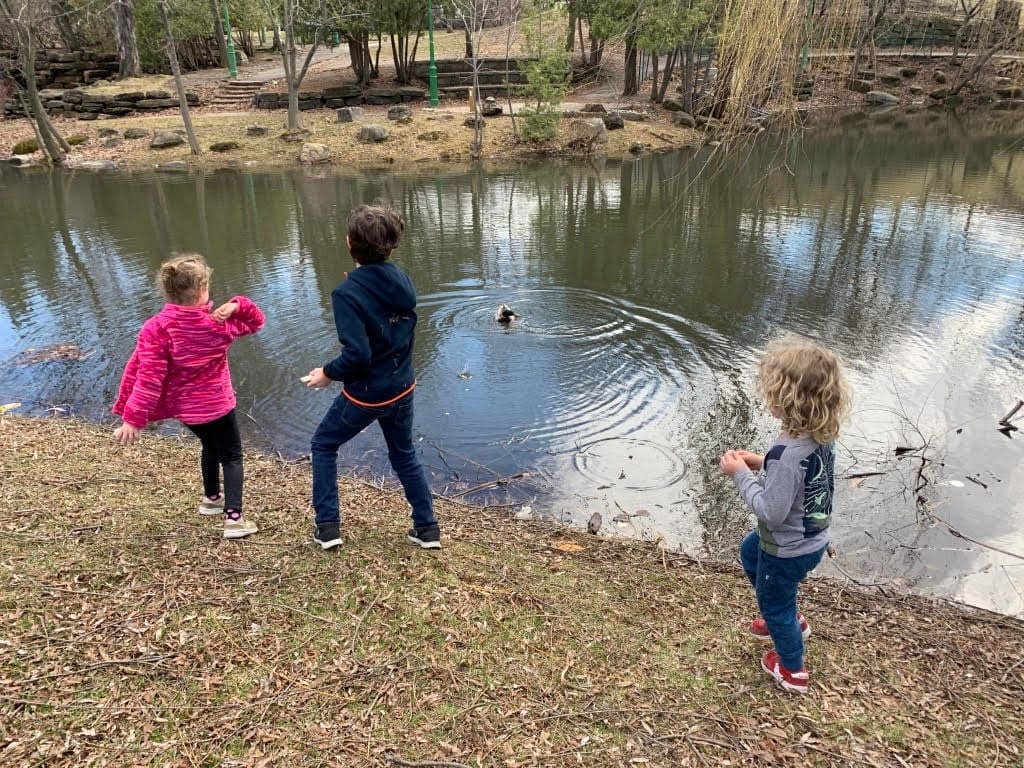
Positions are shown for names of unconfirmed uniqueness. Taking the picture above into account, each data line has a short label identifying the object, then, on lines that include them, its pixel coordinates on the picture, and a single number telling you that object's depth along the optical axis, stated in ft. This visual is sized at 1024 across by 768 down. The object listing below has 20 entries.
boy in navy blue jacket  9.50
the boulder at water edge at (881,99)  100.00
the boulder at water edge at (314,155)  65.87
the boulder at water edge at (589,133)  71.15
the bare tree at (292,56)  64.75
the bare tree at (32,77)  56.75
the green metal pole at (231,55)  89.45
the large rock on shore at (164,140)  67.82
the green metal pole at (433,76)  76.79
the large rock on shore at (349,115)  75.10
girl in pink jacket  10.00
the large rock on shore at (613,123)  74.87
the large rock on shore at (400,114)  73.51
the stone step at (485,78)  88.33
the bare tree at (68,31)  91.25
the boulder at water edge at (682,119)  80.20
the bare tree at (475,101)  66.03
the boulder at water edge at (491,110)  76.54
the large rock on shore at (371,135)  69.67
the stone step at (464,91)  86.38
